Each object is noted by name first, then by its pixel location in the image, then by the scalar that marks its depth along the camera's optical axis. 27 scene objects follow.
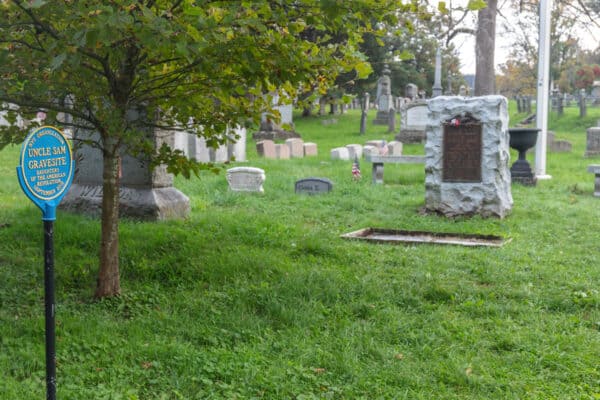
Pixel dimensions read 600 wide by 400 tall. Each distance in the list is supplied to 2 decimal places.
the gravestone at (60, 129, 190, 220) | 8.48
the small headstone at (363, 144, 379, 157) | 19.28
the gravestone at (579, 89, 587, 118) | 35.75
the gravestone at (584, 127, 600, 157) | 20.42
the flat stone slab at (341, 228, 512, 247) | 8.24
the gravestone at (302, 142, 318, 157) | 21.35
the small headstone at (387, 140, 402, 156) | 20.53
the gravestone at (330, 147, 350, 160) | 18.98
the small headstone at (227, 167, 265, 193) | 12.29
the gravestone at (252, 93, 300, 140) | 27.00
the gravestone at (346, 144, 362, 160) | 20.02
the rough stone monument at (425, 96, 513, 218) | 10.12
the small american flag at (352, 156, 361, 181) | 14.23
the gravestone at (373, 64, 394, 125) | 35.62
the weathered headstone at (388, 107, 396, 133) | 30.88
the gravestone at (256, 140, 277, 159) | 19.45
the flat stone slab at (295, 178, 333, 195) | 12.32
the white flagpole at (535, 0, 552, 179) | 15.50
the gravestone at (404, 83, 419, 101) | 40.88
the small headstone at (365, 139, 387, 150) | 20.25
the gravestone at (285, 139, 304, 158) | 20.47
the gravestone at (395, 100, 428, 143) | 24.80
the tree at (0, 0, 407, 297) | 4.03
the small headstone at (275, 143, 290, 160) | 19.63
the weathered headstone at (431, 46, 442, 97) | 25.86
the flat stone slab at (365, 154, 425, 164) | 13.97
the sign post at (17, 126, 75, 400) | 3.11
